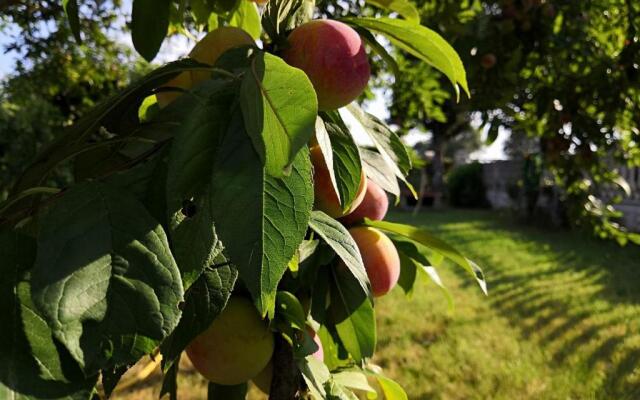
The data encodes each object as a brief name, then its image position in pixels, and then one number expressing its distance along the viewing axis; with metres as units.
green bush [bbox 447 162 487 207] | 13.08
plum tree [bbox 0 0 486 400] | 0.33
